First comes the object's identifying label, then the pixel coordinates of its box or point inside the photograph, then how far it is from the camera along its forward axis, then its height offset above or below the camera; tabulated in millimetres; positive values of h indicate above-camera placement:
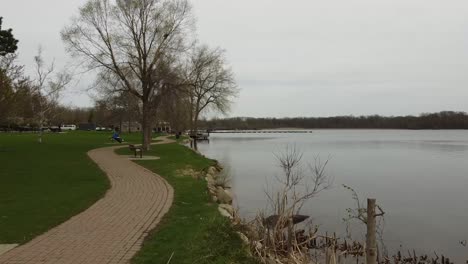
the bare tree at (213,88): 52762 +4178
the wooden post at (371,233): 6176 -1479
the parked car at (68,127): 107844 -891
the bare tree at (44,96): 41053 +2936
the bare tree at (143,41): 29312 +5321
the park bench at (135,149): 25033 -1403
